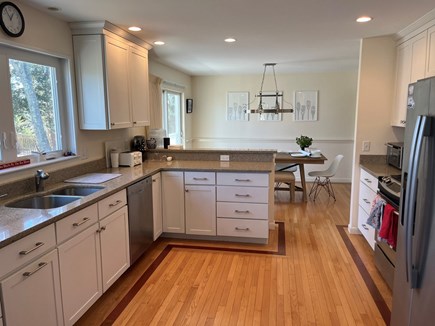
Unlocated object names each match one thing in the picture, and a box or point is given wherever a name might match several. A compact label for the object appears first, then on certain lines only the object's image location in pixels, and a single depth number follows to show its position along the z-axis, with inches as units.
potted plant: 223.5
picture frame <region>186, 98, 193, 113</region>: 268.1
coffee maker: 161.9
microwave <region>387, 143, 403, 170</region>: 128.8
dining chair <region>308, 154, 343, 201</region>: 220.6
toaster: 144.6
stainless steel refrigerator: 58.7
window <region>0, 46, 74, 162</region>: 93.8
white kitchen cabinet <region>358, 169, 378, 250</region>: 128.4
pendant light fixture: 209.4
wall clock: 87.8
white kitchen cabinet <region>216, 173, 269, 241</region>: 135.9
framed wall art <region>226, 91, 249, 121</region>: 278.7
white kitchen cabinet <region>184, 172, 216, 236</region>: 139.3
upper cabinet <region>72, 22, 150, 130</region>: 117.8
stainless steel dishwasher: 114.8
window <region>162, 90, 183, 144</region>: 224.2
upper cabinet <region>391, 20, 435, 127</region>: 112.0
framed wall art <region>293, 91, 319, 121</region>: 266.5
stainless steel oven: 100.3
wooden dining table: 200.8
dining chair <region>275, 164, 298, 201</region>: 204.2
